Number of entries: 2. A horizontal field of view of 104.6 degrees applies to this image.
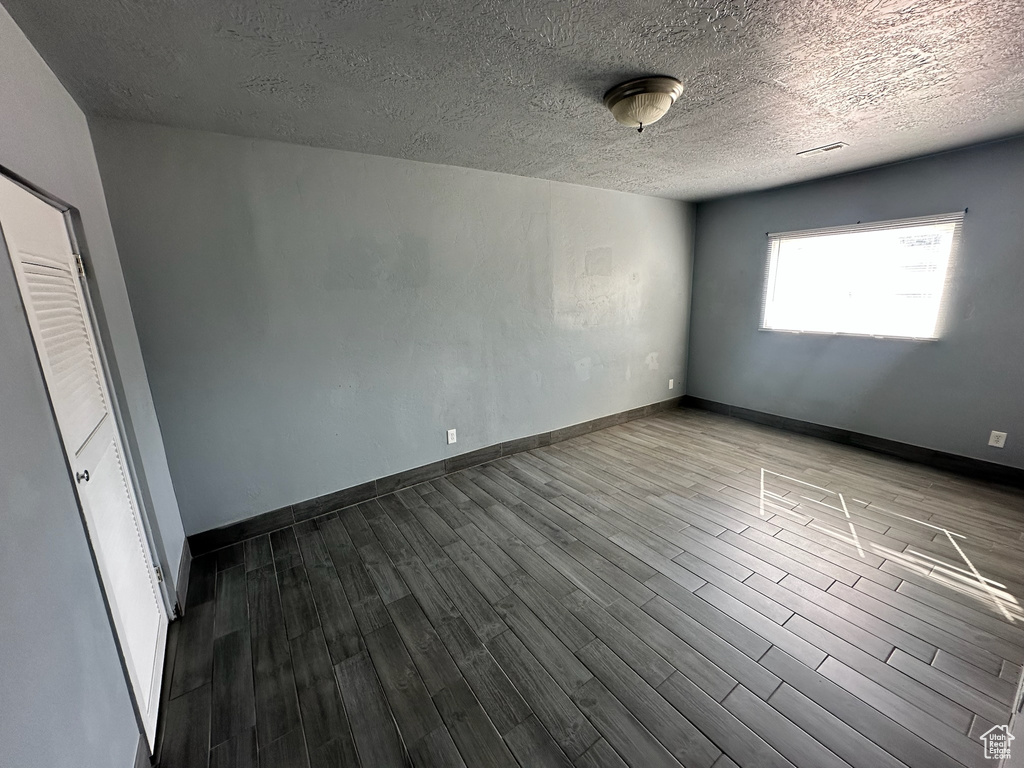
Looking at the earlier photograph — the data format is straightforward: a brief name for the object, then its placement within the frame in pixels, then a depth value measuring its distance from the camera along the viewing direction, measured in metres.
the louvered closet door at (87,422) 1.11
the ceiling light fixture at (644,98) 1.74
